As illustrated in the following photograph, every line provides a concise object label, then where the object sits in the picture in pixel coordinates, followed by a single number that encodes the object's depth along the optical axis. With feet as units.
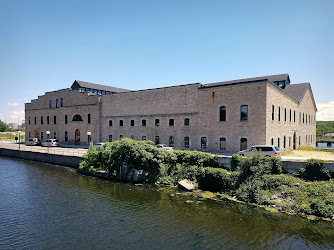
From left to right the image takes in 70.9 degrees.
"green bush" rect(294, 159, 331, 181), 52.90
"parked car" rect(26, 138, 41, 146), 154.81
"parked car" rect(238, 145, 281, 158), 67.36
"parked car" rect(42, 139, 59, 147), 142.15
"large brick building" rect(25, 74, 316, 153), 87.81
